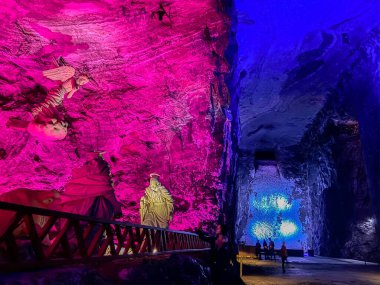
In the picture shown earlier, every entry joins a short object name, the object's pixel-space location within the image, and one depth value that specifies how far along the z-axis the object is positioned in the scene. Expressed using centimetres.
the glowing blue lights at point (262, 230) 2567
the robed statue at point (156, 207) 852
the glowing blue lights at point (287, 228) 2536
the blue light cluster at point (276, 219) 2536
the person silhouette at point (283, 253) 1192
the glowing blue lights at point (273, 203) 2599
